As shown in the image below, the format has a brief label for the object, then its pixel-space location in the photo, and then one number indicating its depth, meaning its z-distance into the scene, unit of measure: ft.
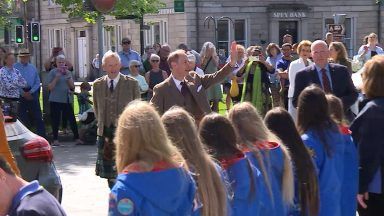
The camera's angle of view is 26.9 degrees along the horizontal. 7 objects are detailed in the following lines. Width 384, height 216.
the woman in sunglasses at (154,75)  50.16
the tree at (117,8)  74.13
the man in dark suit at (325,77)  30.91
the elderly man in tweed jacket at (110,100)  31.83
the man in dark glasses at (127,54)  59.72
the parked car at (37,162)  24.11
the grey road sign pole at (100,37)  51.25
